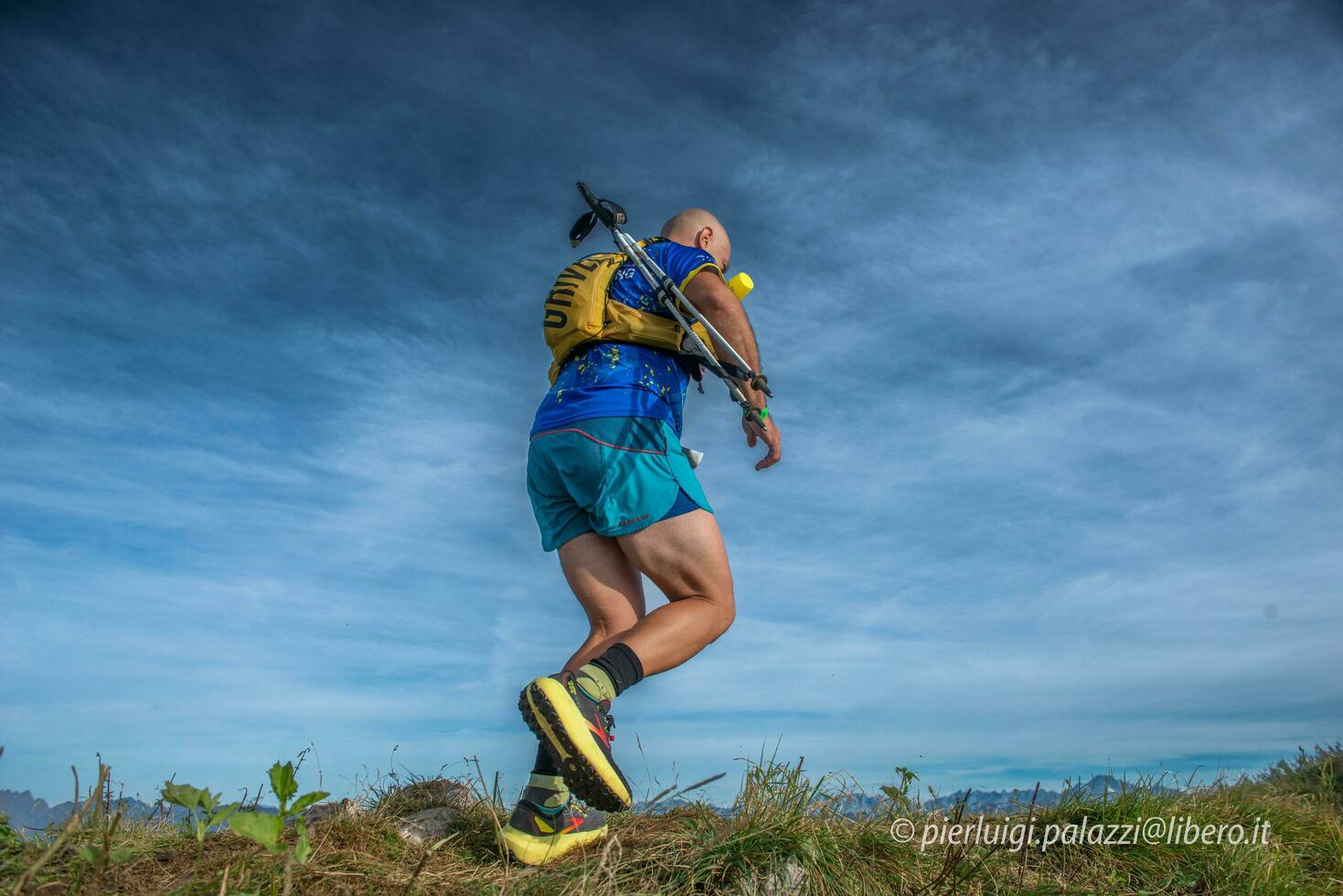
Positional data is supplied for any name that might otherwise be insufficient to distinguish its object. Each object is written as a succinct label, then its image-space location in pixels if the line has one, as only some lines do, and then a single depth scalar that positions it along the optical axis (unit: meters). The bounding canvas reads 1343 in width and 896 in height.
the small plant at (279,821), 1.92
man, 2.90
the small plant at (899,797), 3.63
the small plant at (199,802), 2.11
